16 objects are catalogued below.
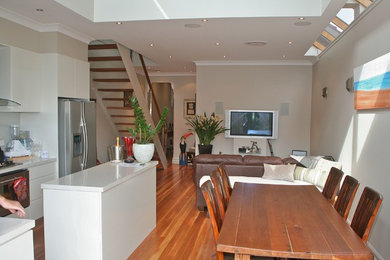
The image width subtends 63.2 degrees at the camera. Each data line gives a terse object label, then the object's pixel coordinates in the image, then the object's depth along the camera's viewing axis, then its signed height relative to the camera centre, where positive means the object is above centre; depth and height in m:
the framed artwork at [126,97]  8.48 +0.53
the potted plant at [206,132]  7.49 -0.33
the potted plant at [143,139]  3.59 -0.25
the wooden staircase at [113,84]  6.48 +0.79
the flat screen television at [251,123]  7.42 -0.11
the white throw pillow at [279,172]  4.34 -0.73
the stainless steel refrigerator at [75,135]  4.63 -0.29
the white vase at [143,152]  3.59 -0.40
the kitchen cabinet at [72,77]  4.64 +0.60
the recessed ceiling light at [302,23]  4.33 +1.33
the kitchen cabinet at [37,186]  4.11 -0.93
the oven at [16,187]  3.60 -0.84
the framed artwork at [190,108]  9.67 +0.30
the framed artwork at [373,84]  3.05 +0.39
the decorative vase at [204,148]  7.48 -0.71
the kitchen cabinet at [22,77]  3.94 +0.50
